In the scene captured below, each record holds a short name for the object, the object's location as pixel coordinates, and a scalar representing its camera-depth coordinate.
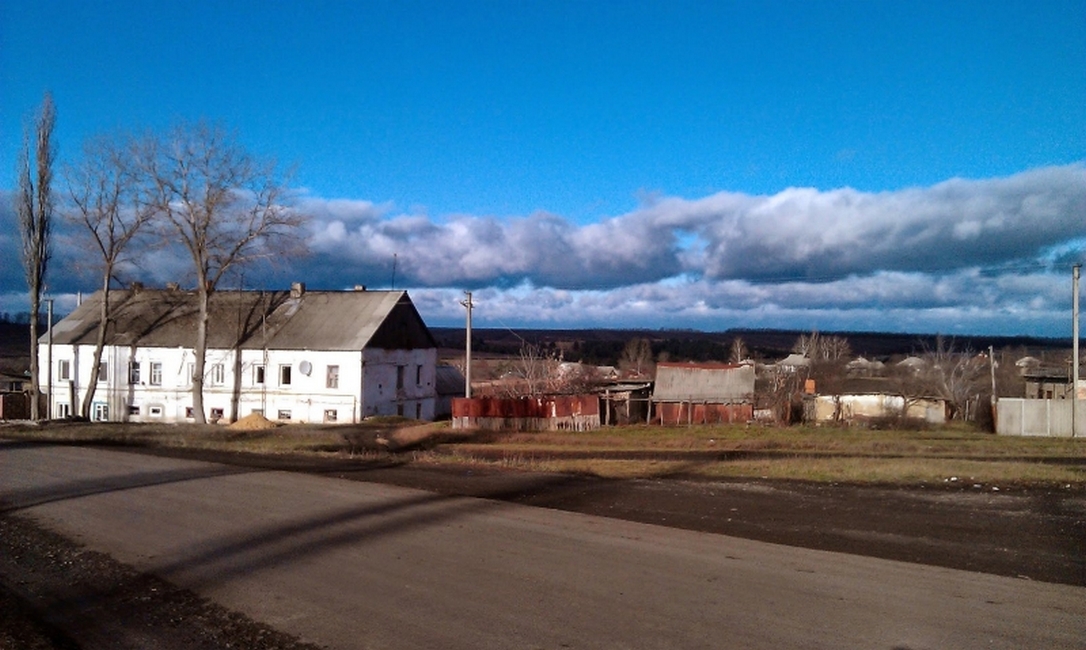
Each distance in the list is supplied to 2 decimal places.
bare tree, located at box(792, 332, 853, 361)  100.42
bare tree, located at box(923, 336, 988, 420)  63.28
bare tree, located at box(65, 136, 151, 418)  43.06
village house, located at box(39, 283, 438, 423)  47.19
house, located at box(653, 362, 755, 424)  57.41
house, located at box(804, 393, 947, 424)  59.76
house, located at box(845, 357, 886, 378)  85.17
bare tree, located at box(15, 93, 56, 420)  42.88
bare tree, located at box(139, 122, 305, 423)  41.53
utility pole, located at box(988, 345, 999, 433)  47.44
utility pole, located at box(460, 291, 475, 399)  42.34
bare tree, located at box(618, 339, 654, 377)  90.26
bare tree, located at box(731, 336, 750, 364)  85.41
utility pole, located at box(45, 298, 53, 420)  50.17
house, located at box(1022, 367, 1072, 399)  65.46
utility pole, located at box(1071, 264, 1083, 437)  40.75
